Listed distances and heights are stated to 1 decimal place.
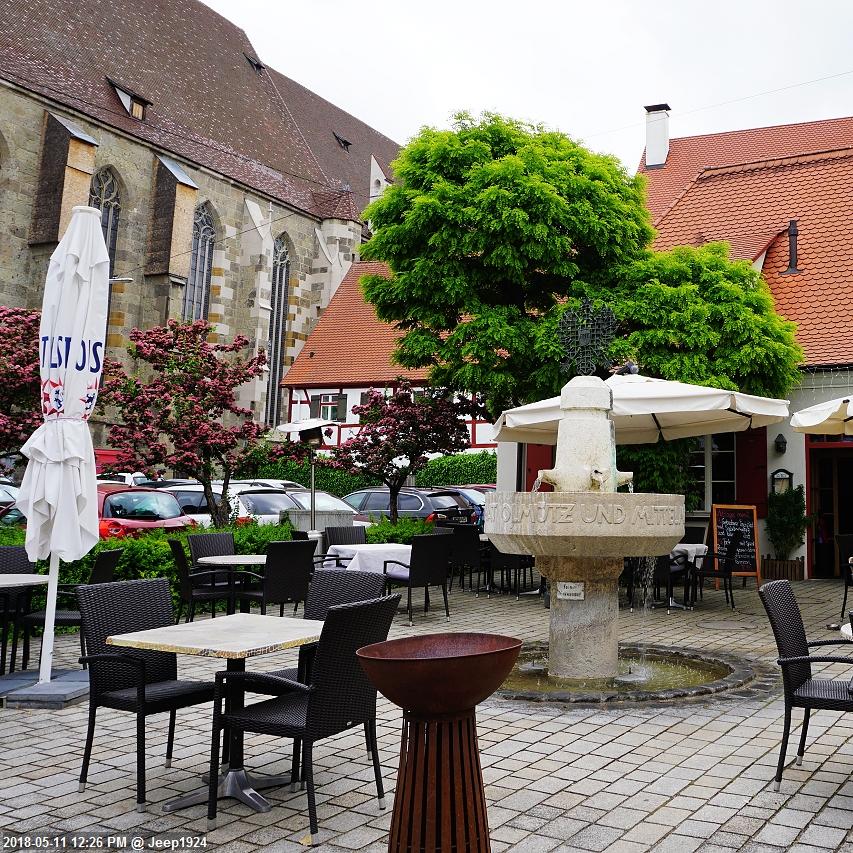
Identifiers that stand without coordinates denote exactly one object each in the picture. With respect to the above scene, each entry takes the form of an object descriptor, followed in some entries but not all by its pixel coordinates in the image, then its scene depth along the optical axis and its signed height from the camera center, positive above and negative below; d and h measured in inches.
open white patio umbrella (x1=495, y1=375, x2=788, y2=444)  384.5 +46.8
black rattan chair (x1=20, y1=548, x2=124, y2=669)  278.8 -37.8
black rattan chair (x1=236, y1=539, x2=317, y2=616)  343.9 -28.4
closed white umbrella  257.3 +22.8
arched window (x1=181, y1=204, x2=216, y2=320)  1301.7 +333.5
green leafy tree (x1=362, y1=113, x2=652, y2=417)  517.3 +156.2
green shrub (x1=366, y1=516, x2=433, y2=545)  523.2 -15.2
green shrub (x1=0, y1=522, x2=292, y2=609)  351.6 -26.6
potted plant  596.1 -4.8
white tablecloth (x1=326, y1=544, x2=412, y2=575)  407.2 -22.6
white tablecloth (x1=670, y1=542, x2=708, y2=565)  449.4 -16.6
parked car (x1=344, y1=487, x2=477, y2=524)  724.5 +1.7
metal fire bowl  114.9 -21.9
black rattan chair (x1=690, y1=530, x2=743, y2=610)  436.8 -25.3
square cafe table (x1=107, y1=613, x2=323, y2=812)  162.1 -26.7
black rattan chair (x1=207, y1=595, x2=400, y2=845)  157.9 -34.8
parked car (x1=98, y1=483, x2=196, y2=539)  494.3 -7.5
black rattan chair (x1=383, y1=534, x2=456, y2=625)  386.9 -25.9
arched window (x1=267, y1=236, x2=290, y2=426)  1419.8 +285.5
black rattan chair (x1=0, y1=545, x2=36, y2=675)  274.1 -30.7
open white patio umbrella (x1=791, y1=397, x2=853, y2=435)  370.3 +43.1
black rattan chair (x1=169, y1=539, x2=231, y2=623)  342.0 -35.2
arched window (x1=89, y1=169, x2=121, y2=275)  1152.8 +375.3
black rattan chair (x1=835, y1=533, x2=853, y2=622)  414.3 -11.8
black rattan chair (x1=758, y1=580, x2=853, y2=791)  180.2 -29.4
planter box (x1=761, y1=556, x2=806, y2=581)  598.2 -31.6
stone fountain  254.8 -4.4
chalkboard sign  522.6 -6.5
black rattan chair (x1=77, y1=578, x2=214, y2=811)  173.5 -34.5
